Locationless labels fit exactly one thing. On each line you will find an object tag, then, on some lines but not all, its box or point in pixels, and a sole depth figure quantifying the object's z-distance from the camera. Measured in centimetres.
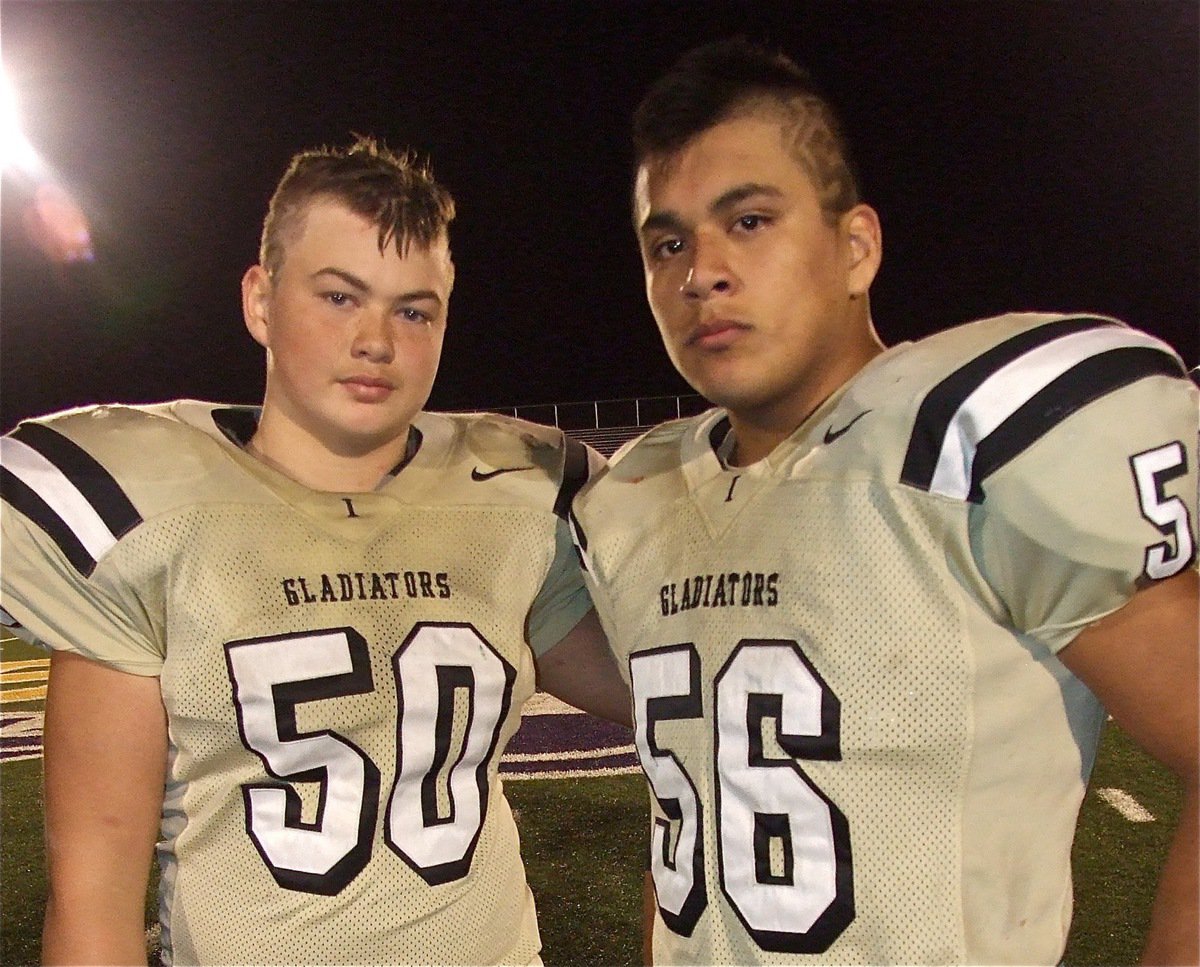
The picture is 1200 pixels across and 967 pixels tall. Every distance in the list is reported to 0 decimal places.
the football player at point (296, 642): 115
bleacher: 1664
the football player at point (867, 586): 88
